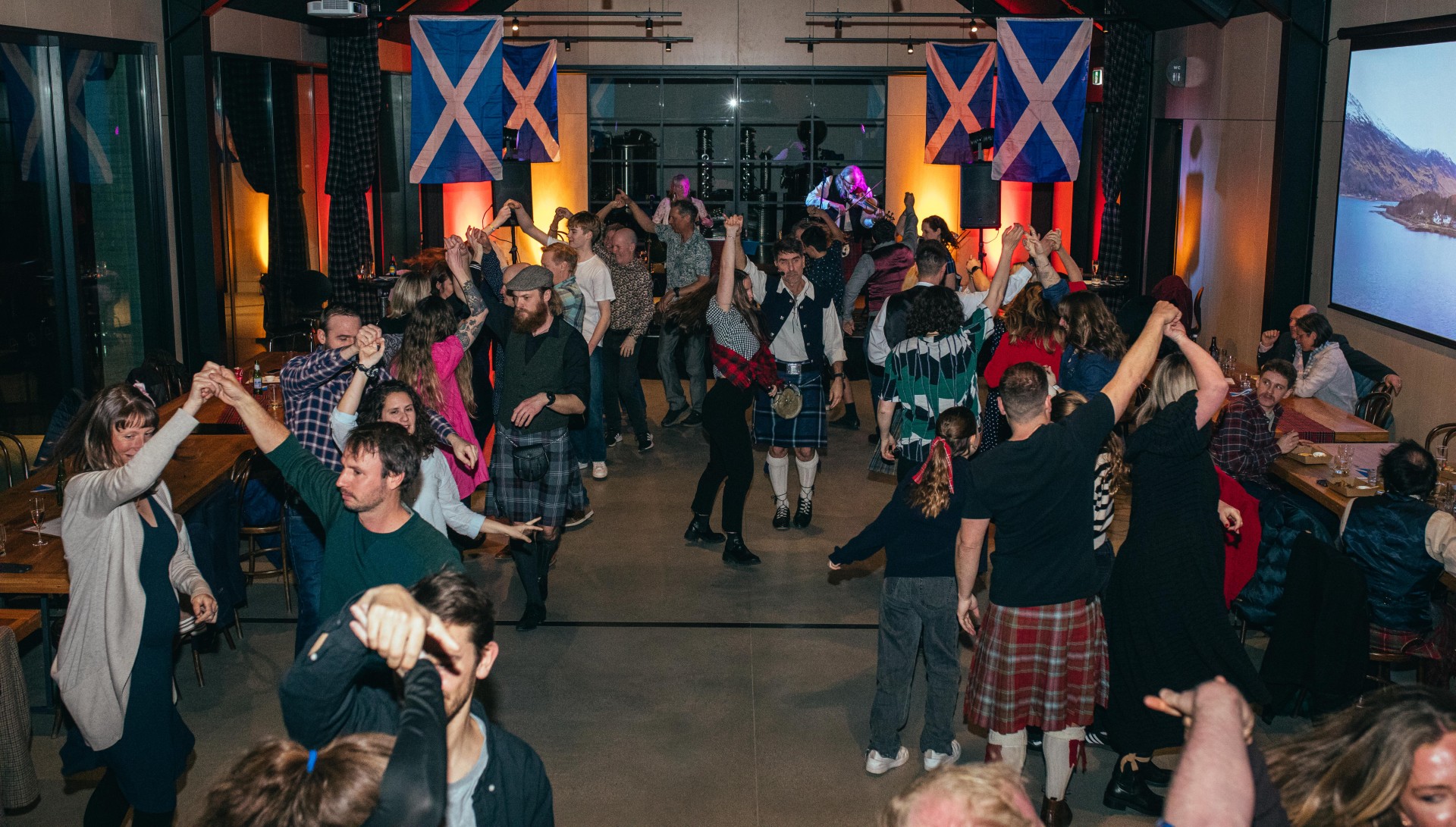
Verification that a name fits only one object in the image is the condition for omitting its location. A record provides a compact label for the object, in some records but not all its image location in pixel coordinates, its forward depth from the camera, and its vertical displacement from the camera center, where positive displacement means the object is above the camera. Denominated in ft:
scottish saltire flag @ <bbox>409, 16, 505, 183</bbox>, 30.55 +2.90
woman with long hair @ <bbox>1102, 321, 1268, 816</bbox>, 14.15 -4.28
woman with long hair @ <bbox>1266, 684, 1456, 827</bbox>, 6.96 -3.05
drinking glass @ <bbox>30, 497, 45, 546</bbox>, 16.92 -4.06
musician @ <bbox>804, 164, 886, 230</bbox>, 45.50 +0.73
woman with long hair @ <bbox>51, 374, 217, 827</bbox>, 11.59 -3.73
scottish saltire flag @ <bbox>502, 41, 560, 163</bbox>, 36.81 +3.42
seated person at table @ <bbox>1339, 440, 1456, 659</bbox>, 15.37 -3.99
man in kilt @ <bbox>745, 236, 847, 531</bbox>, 23.57 -2.50
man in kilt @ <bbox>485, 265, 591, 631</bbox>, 19.04 -2.98
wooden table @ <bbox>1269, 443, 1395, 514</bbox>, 18.44 -3.95
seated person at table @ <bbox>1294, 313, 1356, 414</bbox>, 24.47 -2.87
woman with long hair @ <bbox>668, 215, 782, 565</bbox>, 22.16 -2.86
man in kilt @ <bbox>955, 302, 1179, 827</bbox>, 12.76 -3.62
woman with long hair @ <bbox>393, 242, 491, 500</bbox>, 17.98 -2.15
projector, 28.50 +4.55
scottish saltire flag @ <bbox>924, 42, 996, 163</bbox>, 37.81 +3.66
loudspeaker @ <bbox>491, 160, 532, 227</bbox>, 42.37 +0.97
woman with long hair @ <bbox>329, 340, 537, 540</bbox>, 14.17 -2.57
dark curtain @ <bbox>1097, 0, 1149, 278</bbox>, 37.60 +3.07
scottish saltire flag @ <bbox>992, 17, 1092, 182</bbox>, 31.01 +2.98
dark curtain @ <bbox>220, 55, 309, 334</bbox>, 34.60 +1.64
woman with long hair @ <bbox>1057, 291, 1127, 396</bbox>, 19.01 -1.85
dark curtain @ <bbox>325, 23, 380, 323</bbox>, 36.45 +2.07
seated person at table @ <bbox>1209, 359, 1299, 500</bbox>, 18.98 -3.36
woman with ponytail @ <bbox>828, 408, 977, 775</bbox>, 14.37 -4.32
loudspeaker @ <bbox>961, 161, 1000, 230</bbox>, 44.50 +0.72
